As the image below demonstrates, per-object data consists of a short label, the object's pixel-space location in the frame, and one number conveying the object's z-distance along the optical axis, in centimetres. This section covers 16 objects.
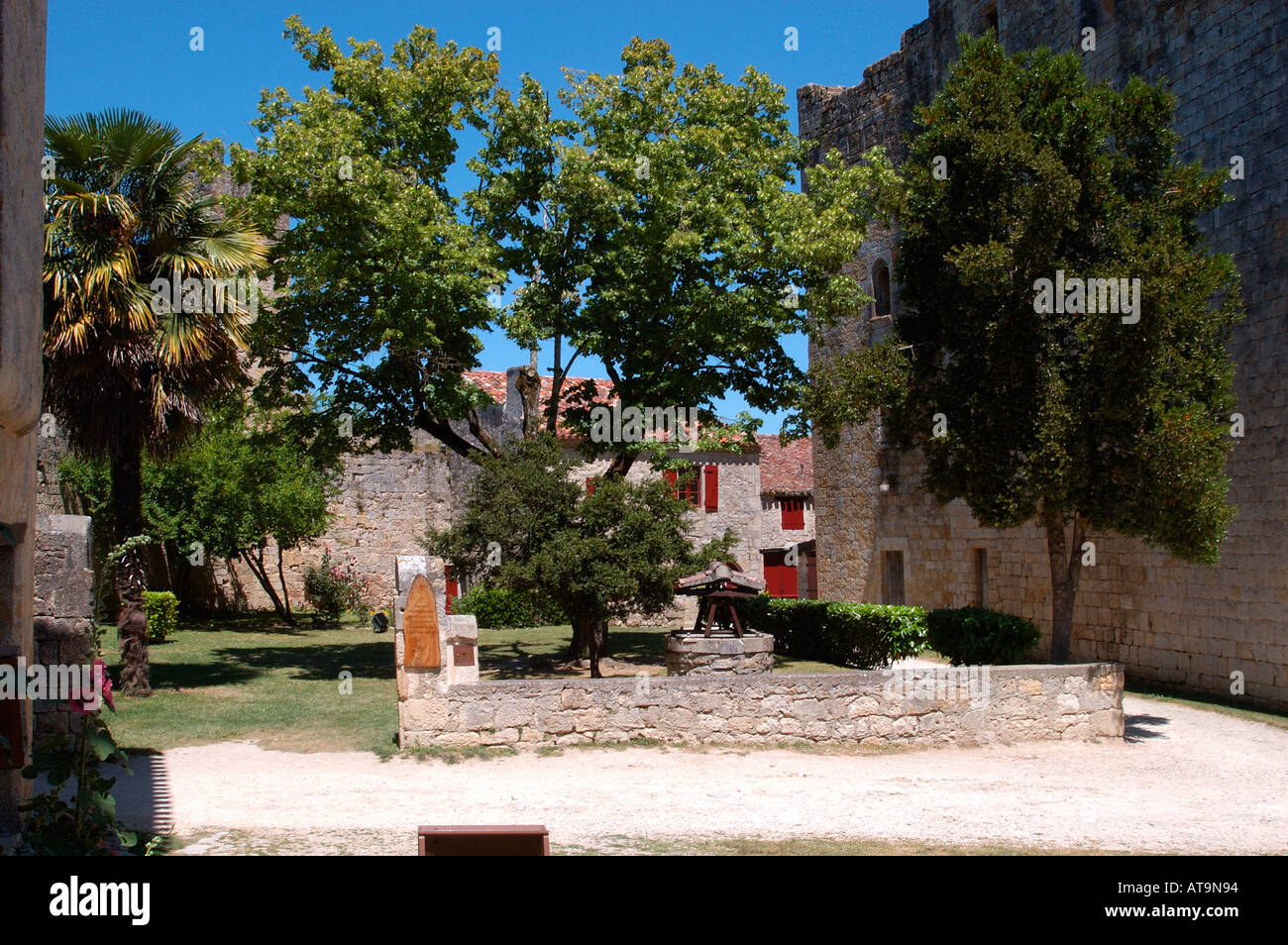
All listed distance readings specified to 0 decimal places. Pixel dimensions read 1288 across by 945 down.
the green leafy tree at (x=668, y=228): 1579
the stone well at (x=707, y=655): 1302
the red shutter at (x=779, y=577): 3375
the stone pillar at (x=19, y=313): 492
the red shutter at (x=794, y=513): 3438
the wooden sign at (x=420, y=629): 1039
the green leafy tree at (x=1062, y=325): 1170
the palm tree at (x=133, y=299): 1152
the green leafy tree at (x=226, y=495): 2105
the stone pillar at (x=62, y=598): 911
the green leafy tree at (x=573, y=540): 1377
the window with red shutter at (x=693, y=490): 2776
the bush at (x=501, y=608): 2473
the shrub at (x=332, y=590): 2542
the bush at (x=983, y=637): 1398
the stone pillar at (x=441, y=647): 1052
